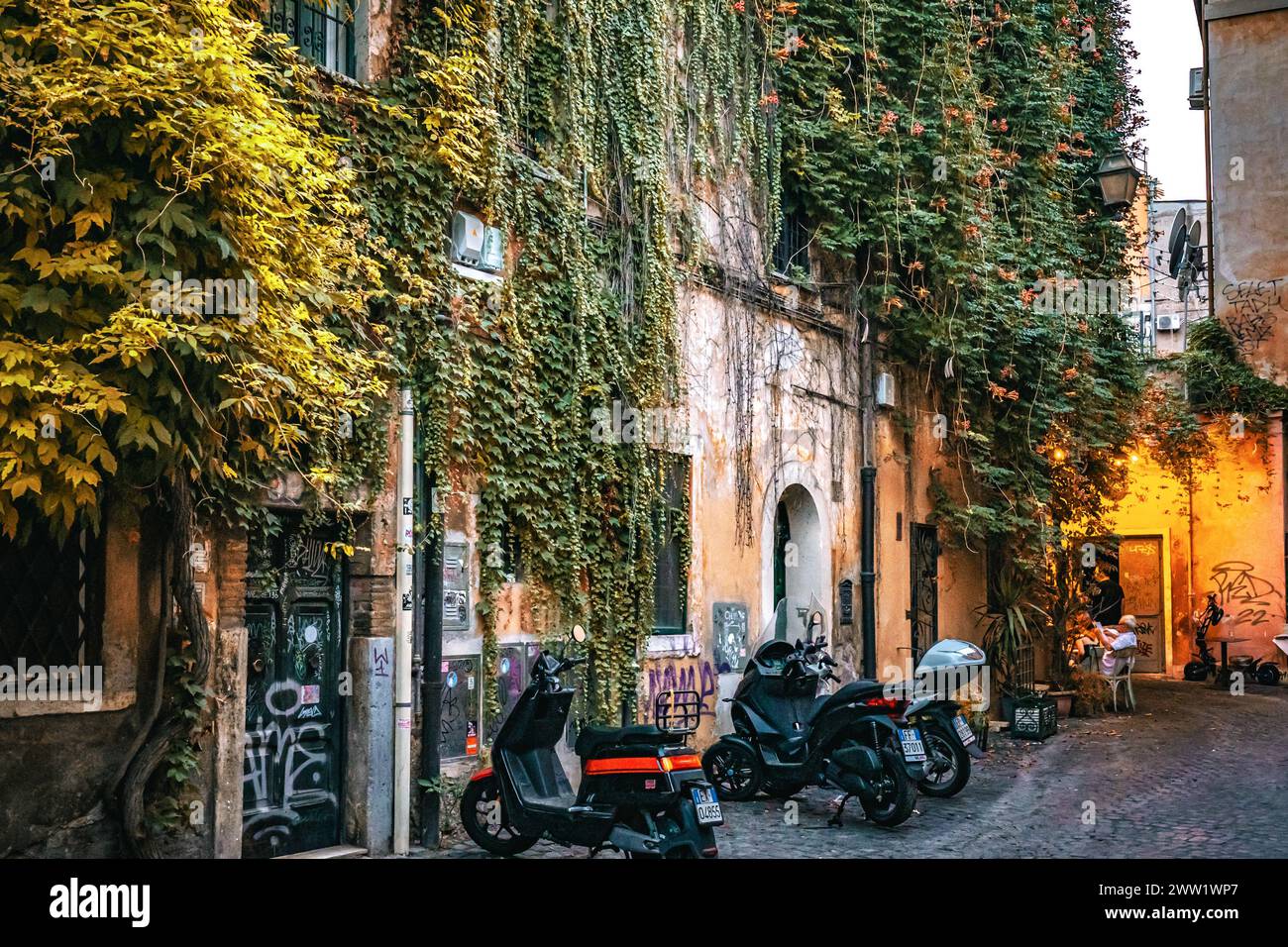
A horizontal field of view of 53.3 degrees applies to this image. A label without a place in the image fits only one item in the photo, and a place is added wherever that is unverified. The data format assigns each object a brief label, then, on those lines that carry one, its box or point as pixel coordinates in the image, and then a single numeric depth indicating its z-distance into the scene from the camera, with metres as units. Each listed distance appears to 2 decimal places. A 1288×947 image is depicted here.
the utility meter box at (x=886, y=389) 15.74
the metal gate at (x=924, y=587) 16.61
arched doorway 14.30
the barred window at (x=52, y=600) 6.63
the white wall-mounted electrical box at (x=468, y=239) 9.44
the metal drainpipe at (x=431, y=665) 8.83
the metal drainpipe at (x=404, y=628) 8.59
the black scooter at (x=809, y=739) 9.71
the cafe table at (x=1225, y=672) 21.05
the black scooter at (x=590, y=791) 7.55
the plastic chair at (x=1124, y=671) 18.17
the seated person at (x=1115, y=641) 18.09
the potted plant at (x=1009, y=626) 16.88
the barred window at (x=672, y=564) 11.67
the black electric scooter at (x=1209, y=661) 21.58
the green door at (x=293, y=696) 8.03
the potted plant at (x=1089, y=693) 17.69
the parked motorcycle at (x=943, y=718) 10.71
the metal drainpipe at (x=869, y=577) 15.07
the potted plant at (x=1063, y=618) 17.70
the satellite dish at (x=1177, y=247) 22.54
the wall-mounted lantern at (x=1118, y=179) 17.06
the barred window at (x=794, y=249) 14.25
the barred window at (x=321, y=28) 8.49
